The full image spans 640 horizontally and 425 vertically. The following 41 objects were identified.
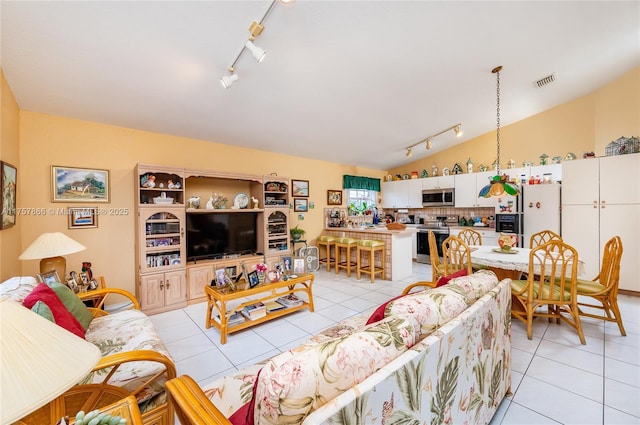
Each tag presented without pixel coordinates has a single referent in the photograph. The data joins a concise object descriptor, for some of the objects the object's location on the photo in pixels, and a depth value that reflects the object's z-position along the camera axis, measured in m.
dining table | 2.53
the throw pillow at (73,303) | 1.79
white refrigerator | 4.27
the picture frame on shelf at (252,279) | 2.81
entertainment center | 3.28
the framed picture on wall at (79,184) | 2.96
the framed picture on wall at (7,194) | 2.15
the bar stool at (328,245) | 5.31
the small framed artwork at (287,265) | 3.30
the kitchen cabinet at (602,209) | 3.62
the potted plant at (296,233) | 5.07
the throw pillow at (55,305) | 1.40
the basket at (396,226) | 4.74
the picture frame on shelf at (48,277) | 2.10
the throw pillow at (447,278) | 1.75
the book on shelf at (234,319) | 2.74
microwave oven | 5.76
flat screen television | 3.76
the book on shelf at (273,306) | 3.02
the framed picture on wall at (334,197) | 5.94
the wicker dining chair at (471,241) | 3.88
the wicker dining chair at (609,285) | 2.35
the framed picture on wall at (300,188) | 5.27
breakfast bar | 4.55
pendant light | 2.87
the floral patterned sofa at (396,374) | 0.75
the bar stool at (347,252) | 4.89
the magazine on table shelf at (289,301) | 3.16
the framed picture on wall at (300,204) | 5.30
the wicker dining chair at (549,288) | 2.30
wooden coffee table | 2.53
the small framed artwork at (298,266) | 3.31
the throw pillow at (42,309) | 1.32
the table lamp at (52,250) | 2.25
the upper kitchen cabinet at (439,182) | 5.82
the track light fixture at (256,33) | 1.91
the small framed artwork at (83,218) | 3.05
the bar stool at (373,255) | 4.44
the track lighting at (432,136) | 4.82
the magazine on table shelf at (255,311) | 2.79
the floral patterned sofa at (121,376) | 1.23
